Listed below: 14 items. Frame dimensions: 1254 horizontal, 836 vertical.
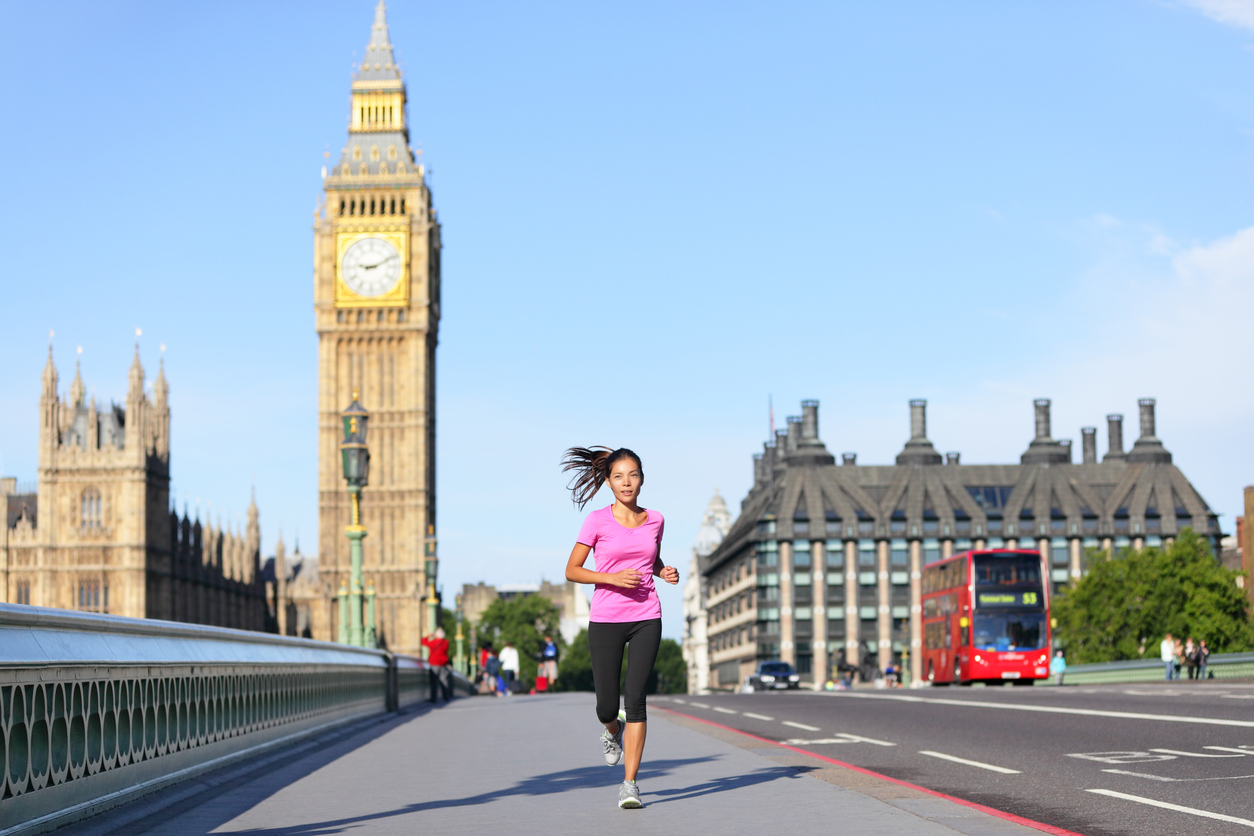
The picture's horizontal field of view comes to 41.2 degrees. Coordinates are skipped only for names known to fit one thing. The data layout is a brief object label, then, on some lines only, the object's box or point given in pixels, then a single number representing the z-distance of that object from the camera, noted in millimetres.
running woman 9109
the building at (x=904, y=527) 118688
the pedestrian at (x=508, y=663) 44688
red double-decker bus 40938
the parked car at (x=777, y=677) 61656
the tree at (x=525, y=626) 144250
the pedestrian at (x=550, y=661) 37094
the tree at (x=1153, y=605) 81812
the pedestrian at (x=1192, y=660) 45500
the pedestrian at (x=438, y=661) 34156
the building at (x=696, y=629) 162250
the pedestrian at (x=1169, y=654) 44281
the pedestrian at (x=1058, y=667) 50719
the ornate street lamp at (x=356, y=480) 26438
